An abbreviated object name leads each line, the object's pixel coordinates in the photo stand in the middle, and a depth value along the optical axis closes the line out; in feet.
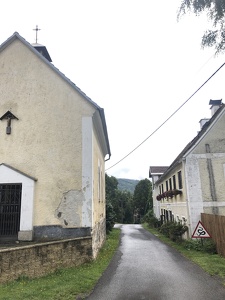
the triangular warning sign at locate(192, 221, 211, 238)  36.58
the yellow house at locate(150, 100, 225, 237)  46.34
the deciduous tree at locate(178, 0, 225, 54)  21.06
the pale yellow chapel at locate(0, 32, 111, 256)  30.32
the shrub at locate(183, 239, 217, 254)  37.78
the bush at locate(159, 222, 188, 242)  48.99
